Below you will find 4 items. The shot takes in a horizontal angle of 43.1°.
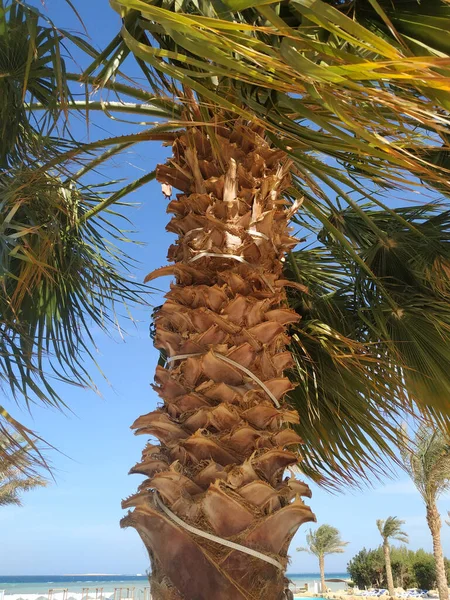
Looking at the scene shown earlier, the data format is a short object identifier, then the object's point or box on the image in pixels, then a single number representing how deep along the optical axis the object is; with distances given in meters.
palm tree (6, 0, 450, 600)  1.68
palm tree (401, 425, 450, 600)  20.77
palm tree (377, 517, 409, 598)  36.41
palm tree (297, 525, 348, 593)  45.44
